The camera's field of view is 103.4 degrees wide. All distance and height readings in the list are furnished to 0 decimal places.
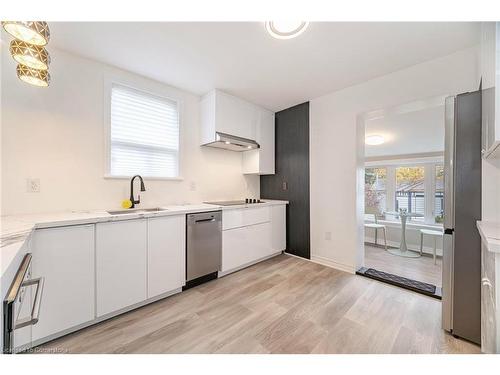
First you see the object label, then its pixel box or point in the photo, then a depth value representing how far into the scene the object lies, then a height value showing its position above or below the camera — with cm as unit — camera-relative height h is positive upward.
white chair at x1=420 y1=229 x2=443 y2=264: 337 -79
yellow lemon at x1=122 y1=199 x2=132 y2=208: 217 -19
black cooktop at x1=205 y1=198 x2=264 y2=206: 290 -24
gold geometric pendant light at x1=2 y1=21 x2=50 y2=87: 96 +75
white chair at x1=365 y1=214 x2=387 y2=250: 402 -79
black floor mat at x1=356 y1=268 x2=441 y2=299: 211 -110
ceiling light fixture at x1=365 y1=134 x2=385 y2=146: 369 +92
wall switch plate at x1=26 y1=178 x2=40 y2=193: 173 +0
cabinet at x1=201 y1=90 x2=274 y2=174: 272 +88
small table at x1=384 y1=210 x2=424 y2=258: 350 -112
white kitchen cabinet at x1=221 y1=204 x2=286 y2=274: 255 -69
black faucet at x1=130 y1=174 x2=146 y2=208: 223 -5
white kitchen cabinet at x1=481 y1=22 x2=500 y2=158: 97 +57
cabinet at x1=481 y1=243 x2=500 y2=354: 84 -58
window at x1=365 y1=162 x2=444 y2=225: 449 -1
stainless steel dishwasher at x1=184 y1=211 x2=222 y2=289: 218 -69
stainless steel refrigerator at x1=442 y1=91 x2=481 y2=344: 143 -22
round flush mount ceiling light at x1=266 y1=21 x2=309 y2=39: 156 +129
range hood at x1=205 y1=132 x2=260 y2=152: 270 +65
